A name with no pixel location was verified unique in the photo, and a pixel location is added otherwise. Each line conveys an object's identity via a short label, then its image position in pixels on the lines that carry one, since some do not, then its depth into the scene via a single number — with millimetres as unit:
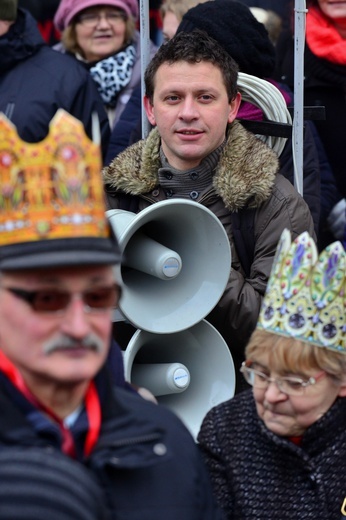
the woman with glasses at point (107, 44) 11969
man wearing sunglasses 3998
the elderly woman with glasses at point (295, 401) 6441
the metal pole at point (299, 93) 9422
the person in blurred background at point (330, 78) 11398
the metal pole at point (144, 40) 9703
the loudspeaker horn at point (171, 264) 7840
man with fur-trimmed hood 8195
